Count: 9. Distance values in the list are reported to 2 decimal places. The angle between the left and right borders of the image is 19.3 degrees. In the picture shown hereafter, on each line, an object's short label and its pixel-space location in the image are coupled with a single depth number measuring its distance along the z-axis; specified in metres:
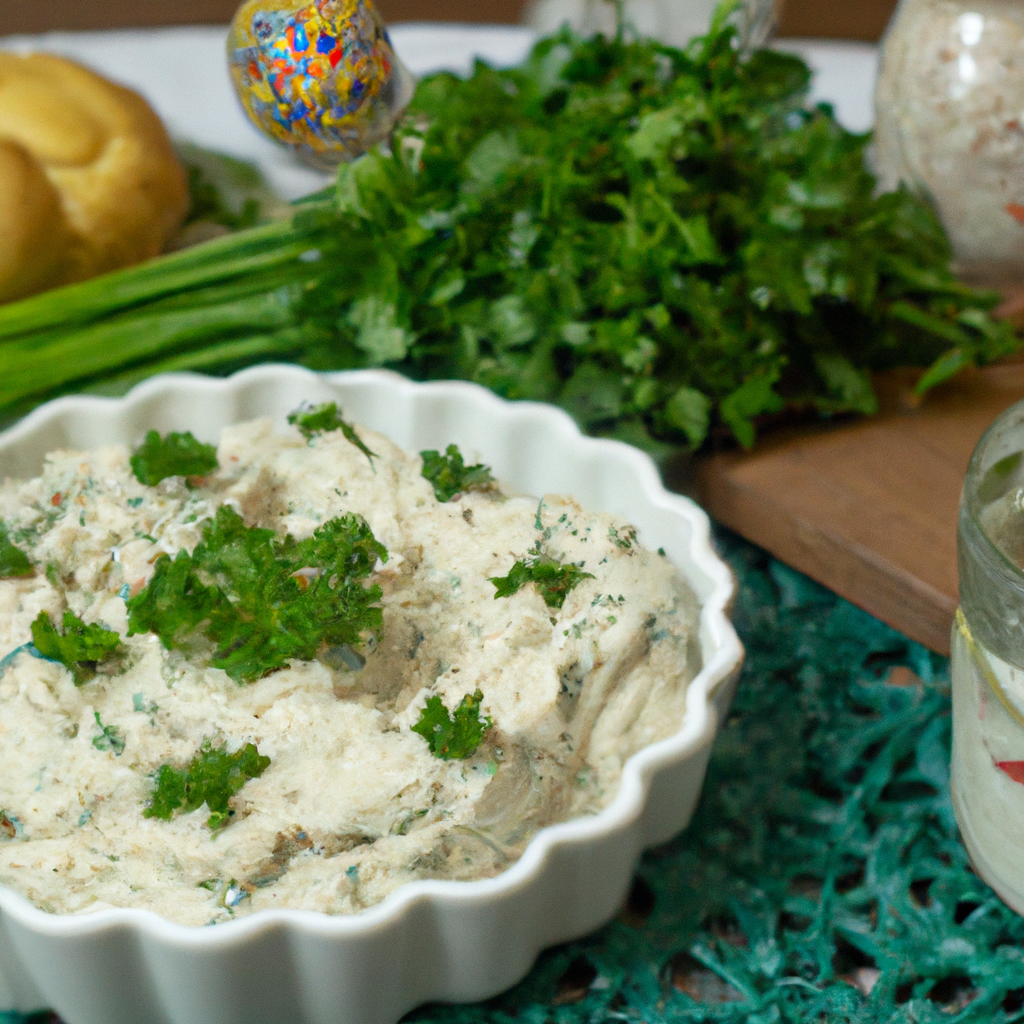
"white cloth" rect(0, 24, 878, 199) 0.98
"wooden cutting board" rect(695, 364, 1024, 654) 0.81
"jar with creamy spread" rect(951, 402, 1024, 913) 0.70
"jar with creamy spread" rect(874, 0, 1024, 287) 0.85
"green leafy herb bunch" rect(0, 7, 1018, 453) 0.83
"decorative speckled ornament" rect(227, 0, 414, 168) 0.80
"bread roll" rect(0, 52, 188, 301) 0.87
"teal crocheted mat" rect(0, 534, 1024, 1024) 0.74
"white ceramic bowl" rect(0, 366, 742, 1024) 0.69
